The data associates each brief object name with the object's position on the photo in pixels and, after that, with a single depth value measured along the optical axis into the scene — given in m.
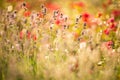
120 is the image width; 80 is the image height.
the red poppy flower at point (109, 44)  4.18
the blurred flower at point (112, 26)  4.74
